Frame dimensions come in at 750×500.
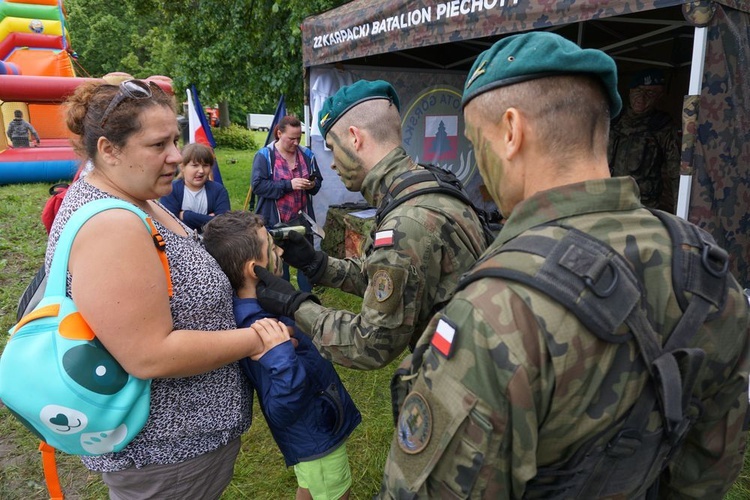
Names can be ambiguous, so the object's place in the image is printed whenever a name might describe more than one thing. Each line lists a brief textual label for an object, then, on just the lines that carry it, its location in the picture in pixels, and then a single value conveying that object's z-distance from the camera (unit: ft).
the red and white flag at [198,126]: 21.01
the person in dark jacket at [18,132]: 39.73
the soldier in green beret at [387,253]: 5.38
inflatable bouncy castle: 49.17
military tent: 8.28
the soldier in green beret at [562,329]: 2.92
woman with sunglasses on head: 4.08
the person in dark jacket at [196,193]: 13.92
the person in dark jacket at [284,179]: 16.69
